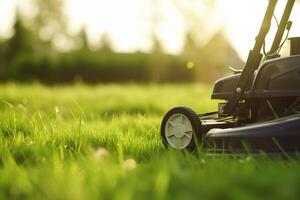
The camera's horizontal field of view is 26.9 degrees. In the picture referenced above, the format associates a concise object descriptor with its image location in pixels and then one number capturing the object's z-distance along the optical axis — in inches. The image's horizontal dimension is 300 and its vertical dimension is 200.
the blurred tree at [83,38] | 1677.2
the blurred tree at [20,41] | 1465.3
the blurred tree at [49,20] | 1958.7
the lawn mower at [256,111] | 167.0
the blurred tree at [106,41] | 1755.7
